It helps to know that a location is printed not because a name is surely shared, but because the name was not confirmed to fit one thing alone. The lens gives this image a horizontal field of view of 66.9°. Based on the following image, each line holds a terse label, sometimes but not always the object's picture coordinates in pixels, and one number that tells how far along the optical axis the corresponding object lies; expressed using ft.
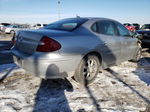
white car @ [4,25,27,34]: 56.19
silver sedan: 6.99
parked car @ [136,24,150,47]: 17.52
